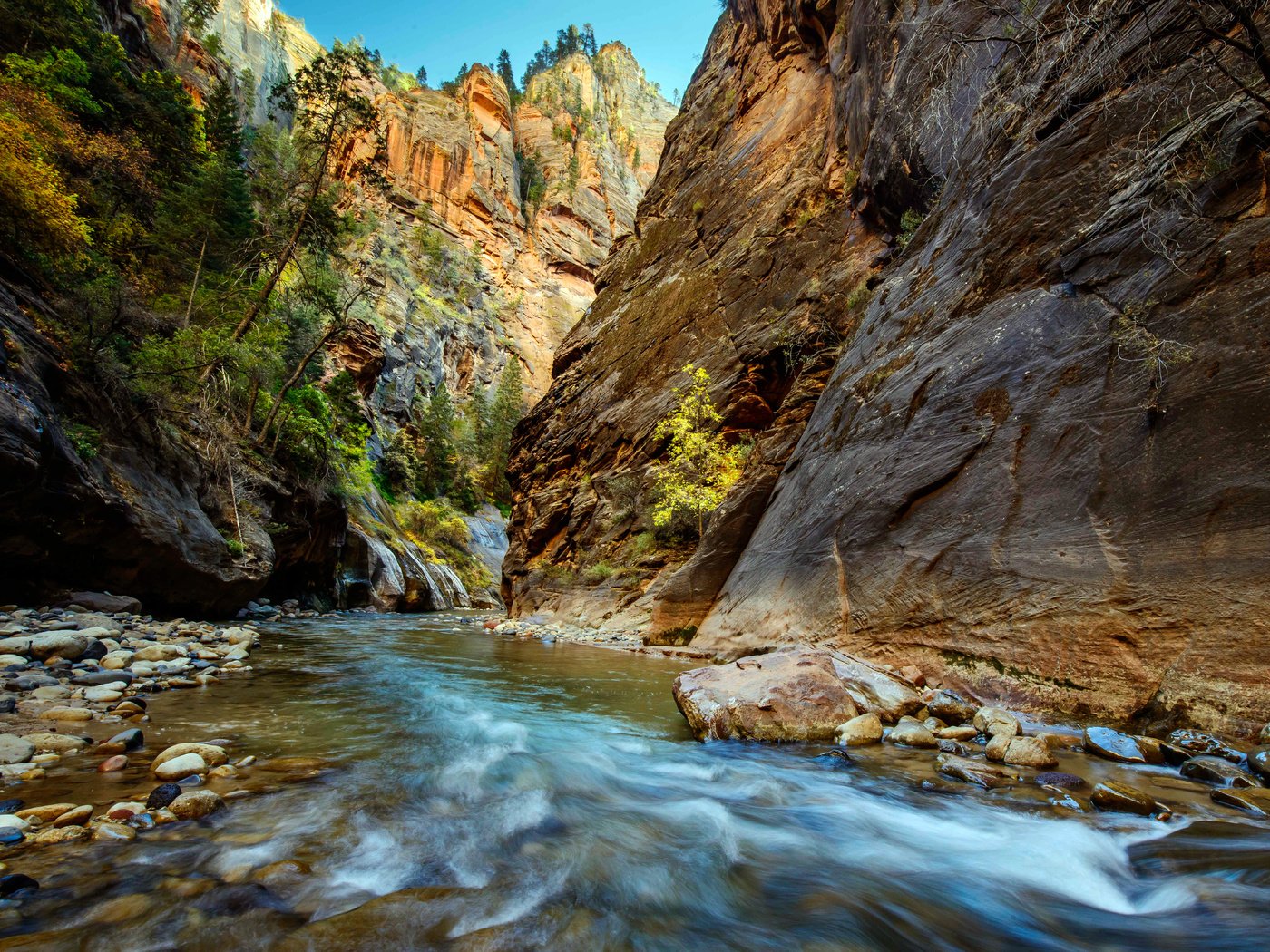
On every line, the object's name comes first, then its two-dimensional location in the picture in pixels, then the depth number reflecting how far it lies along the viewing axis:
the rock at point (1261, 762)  3.41
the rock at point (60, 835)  2.69
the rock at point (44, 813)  2.82
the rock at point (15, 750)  3.47
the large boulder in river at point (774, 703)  5.11
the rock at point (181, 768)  3.58
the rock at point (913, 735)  4.70
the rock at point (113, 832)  2.78
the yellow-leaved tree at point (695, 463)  15.62
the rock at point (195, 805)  3.11
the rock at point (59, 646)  5.95
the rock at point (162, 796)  3.16
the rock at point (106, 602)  8.98
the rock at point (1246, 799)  3.11
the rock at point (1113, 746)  4.02
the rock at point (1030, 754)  3.96
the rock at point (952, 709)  5.18
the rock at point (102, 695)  4.98
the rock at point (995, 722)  4.51
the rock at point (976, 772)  3.79
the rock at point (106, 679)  5.37
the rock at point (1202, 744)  3.75
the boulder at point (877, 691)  5.32
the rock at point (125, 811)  2.95
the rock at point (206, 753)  3.80
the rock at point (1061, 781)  3.63
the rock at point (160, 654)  6.61
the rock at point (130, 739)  3.93
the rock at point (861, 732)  4.88
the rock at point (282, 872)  2.59
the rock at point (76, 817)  2.82
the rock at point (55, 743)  3.71
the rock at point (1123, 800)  3.24
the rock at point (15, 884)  2.24
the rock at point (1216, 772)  3.42
